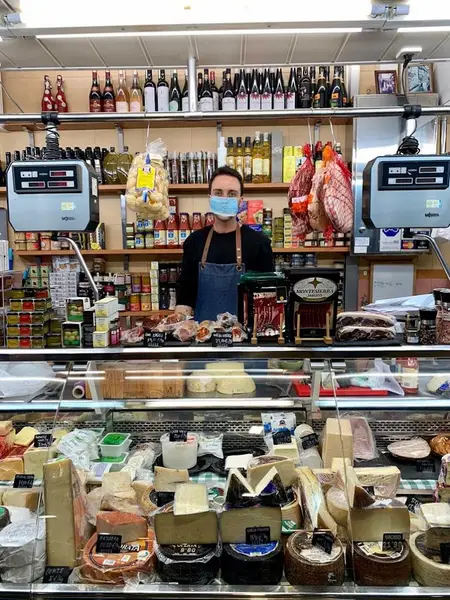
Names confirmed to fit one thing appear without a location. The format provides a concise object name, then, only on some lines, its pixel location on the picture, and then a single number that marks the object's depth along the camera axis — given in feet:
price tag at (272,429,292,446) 6.59
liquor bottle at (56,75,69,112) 16.70
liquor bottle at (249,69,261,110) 14.89
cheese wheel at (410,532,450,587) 4.65
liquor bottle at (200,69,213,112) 15.01
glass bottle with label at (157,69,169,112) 15.21
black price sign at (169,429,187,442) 6.75
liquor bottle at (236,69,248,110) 14.98
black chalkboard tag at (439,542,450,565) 4.74
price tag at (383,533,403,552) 4.82
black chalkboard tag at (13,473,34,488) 6.04
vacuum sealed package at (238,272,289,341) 5.80
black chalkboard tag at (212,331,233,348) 5.82
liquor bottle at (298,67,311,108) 15.28
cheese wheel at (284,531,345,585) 4.64
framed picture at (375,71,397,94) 15.53
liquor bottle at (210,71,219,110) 15.37
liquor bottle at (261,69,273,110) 14.84
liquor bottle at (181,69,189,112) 15.34
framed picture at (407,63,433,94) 15.56
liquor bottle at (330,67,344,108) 15.42
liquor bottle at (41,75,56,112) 16.72
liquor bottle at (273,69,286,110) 14.90
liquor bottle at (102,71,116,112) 16.07
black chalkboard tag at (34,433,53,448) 6.50
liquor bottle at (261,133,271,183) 15.29
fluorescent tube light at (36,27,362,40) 6.88
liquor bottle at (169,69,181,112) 15.37
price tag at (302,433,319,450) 6.55
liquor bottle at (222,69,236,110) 14.79
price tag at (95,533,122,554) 5.03
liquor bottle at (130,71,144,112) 15.79
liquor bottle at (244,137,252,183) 15.47
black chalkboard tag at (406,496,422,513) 5.63
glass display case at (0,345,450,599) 4.75
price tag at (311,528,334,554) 4.81
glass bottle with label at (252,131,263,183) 15.31
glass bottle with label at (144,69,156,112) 15.25
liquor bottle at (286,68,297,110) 14.94
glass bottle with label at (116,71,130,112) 15.76
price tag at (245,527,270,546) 4.87
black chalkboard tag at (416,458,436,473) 6.49
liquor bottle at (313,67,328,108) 15.39
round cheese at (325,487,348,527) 5.23
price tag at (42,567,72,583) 4.87
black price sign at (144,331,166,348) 5.97
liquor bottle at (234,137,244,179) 15.39
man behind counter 10.79
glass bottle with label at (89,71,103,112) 16.10
